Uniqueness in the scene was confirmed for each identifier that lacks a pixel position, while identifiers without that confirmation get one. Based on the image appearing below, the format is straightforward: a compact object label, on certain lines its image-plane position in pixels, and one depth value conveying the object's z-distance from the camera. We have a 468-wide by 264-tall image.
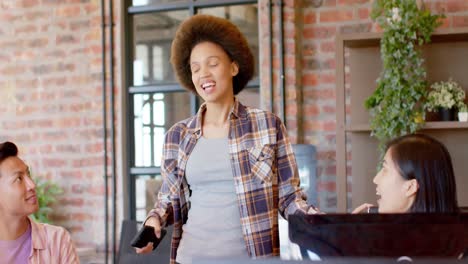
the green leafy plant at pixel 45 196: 3.98
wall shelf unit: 3.13
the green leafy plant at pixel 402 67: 2.98
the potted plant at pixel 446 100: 3.04
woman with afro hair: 2.06
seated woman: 1.57
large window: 4.04
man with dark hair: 2.08
